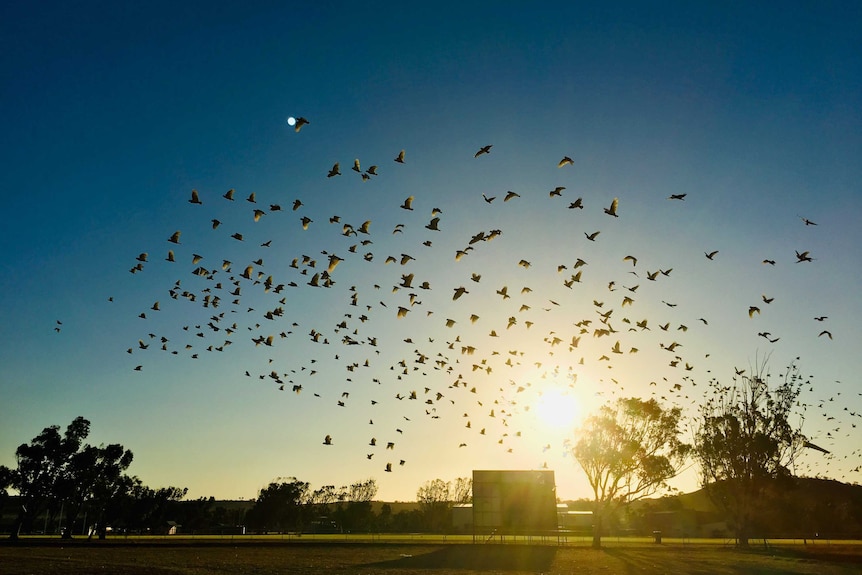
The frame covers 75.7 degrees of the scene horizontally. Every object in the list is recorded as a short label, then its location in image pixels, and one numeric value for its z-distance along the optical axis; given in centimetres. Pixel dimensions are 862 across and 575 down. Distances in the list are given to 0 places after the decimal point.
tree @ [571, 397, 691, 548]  5744
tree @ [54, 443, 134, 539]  8400
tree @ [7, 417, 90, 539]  8056
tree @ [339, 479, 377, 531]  12738
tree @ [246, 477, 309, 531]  12912
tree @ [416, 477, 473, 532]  12476
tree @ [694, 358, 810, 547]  6384
